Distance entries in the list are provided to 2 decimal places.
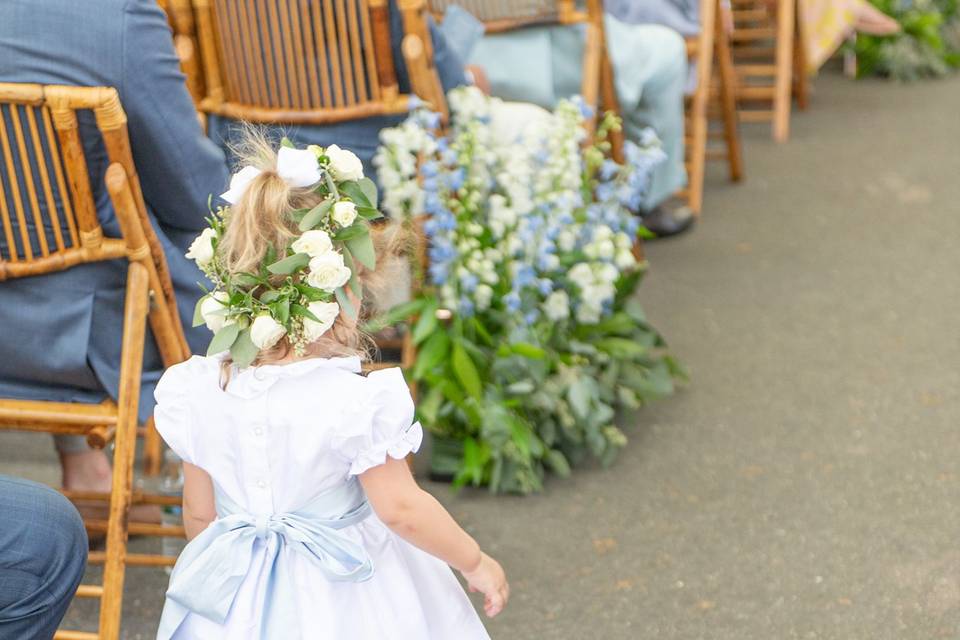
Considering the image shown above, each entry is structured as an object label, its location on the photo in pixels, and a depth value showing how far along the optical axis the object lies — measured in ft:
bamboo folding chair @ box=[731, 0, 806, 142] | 17.31
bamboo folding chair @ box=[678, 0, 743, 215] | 14.46
